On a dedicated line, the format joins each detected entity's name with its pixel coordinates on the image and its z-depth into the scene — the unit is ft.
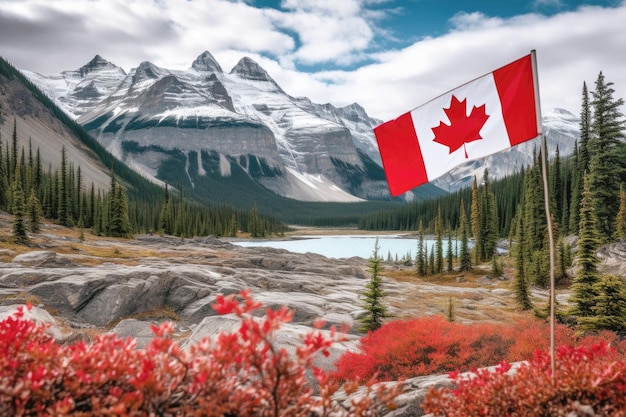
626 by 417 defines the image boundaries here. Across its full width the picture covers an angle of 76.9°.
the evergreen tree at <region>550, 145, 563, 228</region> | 258.37
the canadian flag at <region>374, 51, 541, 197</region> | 27.45
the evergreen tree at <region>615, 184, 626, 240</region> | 150.30
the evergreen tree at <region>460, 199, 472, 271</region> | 195.62
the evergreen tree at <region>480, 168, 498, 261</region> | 231.91
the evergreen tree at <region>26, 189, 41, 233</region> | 205.05
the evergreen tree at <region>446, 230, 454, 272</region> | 197.98
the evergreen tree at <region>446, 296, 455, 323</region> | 77.40
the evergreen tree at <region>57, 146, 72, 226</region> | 291.38
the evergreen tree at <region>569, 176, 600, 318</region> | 63.05
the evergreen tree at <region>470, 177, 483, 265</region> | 228.63
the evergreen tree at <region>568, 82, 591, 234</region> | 197.98
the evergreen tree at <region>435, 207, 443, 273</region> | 193.16
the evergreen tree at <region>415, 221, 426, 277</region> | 190.64
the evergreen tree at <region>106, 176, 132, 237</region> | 269.85
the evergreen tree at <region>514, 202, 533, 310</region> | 99.45
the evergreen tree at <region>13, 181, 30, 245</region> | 143.43
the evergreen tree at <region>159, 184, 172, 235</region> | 364.38
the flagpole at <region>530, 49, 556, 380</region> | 18.67
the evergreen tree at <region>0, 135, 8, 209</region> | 285.84
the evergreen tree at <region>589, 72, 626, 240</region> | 166.71
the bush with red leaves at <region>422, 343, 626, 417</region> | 15.02
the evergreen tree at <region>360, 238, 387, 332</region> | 65.51
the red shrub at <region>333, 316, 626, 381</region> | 37.86
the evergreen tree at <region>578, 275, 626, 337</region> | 57.82
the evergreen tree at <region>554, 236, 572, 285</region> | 146.92
